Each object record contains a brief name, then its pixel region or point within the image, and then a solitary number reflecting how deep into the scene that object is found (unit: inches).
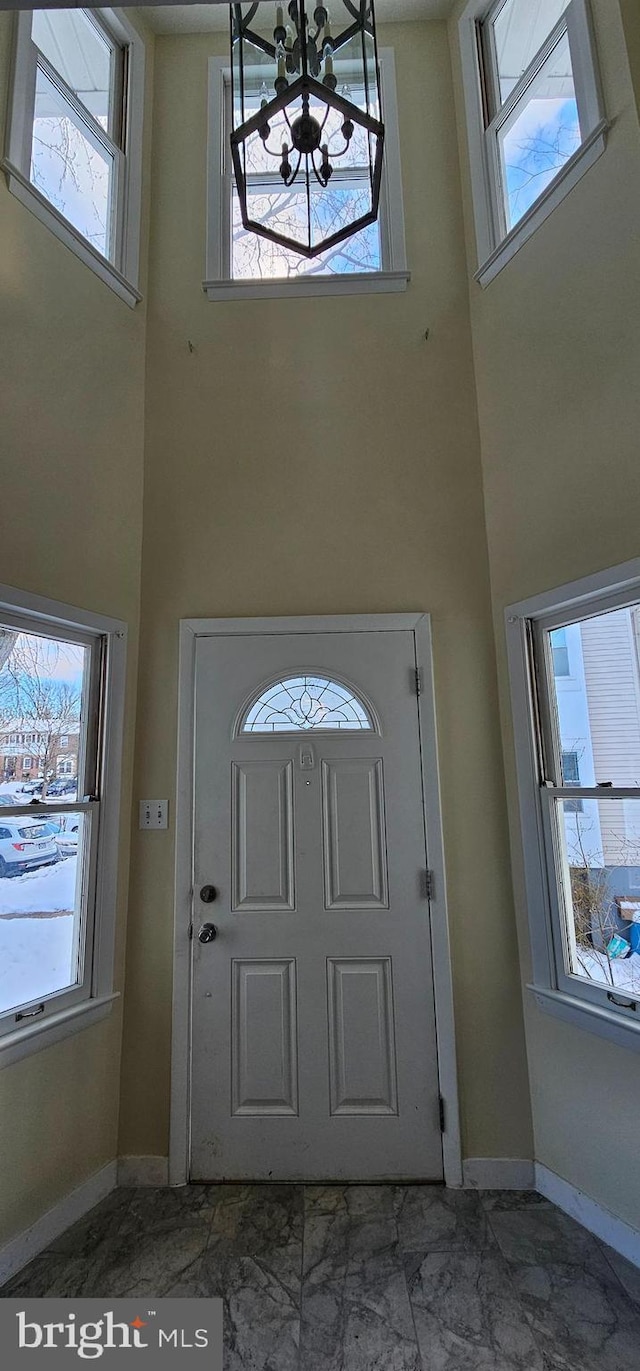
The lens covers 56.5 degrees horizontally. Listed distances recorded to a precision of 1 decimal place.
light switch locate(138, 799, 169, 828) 89.8
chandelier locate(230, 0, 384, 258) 50.5
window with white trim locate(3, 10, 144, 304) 84.7
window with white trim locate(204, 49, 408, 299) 101.8
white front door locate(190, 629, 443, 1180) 82.1
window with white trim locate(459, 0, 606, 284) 82.9
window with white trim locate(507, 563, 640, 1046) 74.6
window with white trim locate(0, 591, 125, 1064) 74.7
